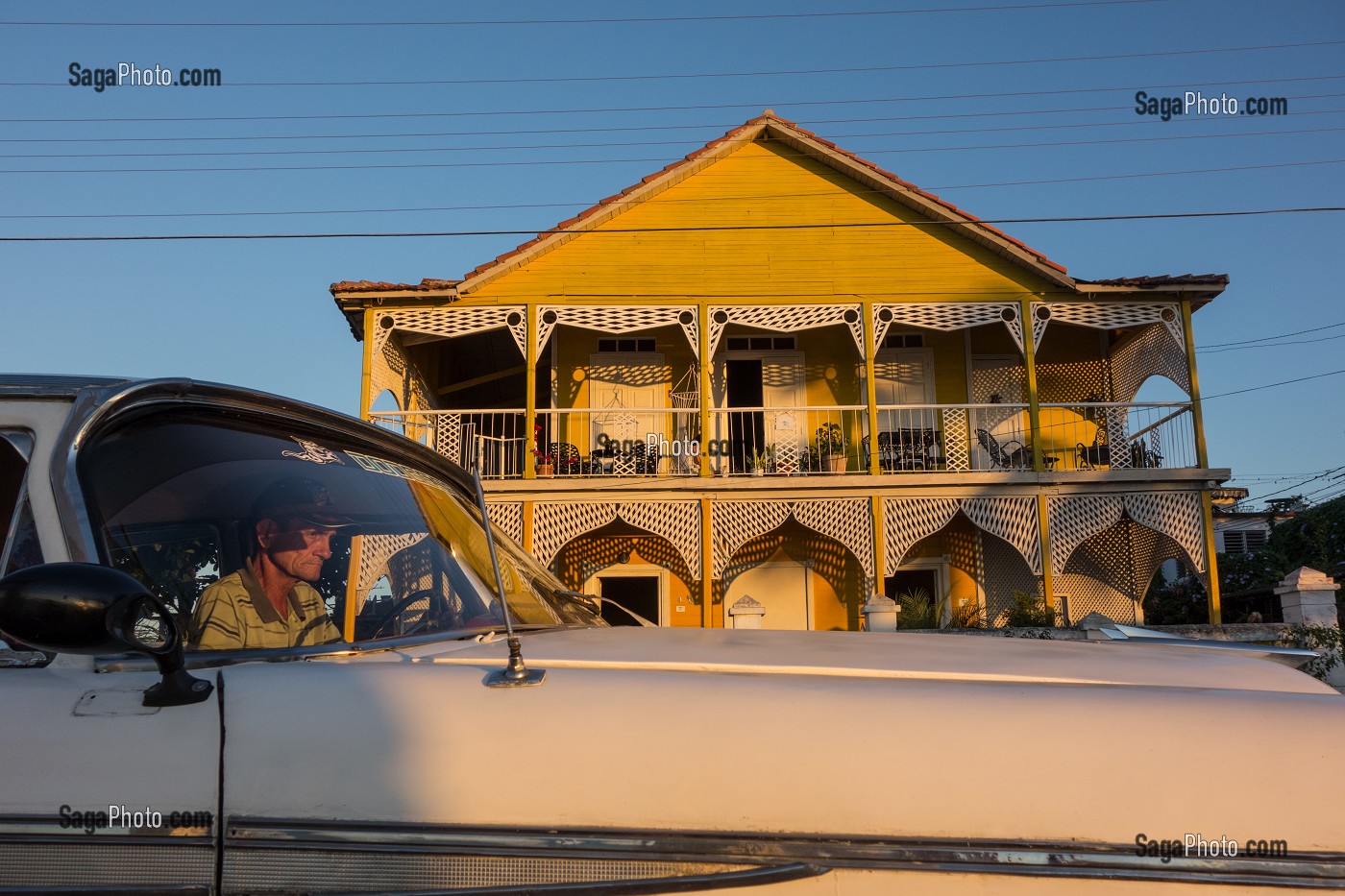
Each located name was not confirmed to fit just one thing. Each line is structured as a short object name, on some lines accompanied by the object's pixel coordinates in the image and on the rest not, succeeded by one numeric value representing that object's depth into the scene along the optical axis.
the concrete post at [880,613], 12.20
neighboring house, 33.34
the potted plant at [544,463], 16.61
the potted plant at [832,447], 16.80
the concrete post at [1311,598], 14.73
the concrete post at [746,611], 12.42
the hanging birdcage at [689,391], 17.98
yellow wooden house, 16.48
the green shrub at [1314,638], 13.70
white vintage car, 1.40
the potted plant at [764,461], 16.58
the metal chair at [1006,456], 17.12
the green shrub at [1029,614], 15.52
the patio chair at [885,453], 17.38
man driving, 1.85
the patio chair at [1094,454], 17.39
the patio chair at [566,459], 16.91
